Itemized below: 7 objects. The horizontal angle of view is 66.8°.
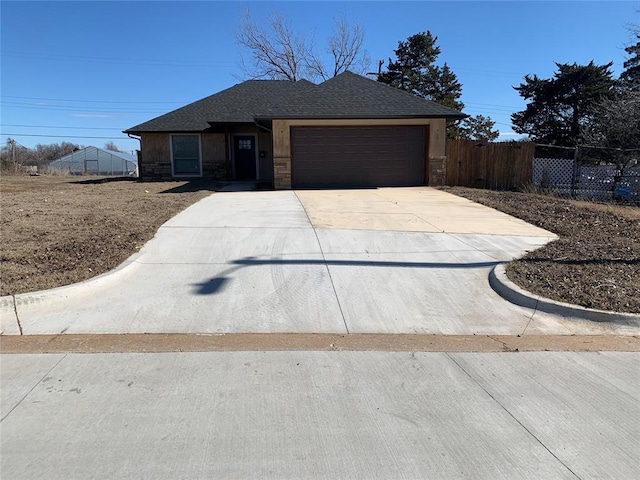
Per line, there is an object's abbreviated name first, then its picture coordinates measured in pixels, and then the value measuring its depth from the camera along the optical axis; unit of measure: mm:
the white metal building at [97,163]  51125
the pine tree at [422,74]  43875
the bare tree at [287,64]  39797
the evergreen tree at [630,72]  32028
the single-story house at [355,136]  17766
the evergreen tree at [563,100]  36844
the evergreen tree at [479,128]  53438
